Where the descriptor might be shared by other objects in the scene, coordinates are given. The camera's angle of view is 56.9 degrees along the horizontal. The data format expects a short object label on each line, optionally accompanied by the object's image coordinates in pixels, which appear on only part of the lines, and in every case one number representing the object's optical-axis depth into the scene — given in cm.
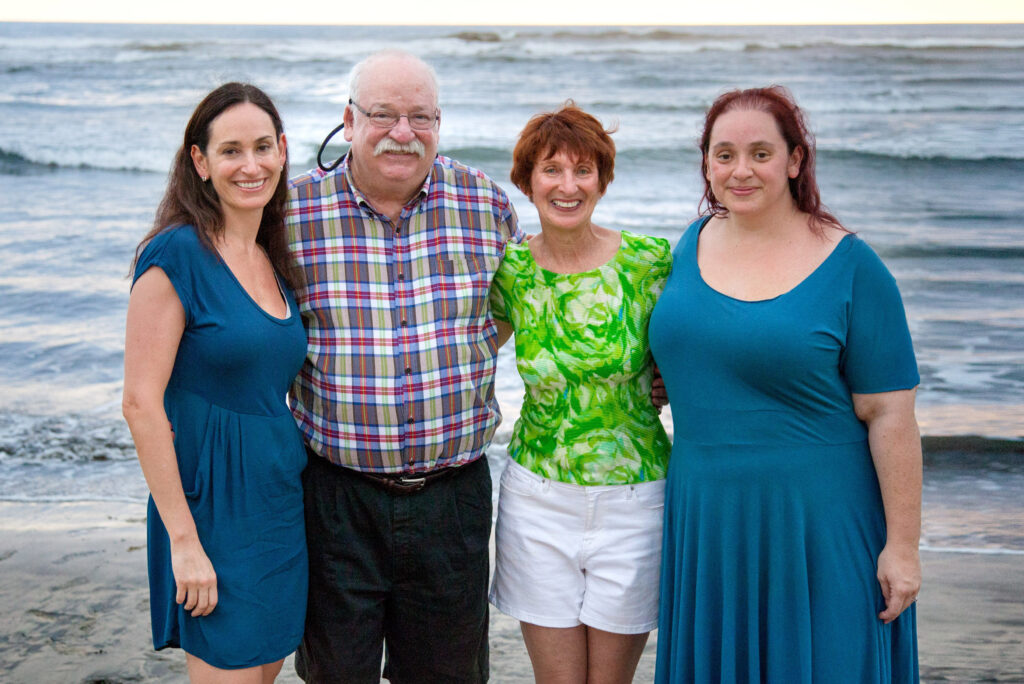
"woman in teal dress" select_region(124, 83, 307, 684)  226
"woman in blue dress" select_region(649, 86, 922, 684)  233
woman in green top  265
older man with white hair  269
